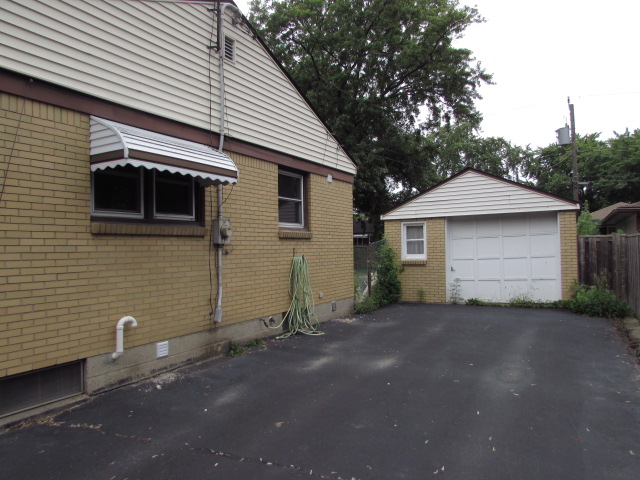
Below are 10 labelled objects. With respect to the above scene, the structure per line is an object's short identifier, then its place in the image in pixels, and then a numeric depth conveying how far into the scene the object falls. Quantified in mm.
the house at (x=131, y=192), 3906
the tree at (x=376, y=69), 20234
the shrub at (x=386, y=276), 11500
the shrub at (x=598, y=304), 9086
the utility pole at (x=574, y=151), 18969
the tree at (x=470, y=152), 44062
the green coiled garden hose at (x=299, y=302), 7617
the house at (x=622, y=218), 18528
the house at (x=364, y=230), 23544
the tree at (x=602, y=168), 28812
